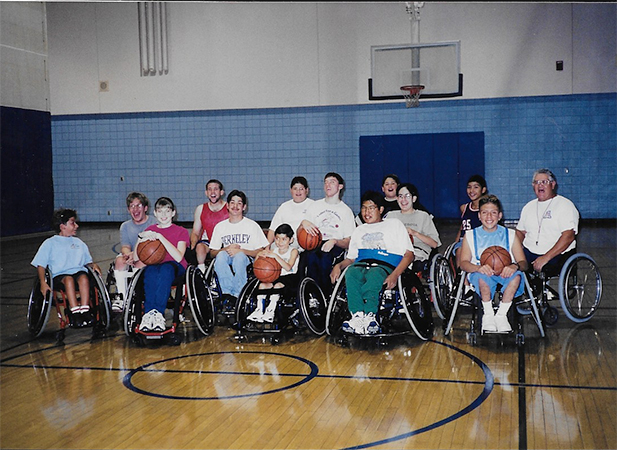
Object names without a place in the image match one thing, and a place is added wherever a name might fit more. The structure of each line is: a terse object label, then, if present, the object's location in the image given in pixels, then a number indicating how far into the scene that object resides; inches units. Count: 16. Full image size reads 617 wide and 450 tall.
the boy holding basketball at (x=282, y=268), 159.8
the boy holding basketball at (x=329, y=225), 174.2
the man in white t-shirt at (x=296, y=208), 191.0
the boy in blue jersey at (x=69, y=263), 158.2
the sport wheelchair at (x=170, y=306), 153.6
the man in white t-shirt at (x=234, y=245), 172.1
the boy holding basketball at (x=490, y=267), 146.9
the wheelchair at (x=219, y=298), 173.8
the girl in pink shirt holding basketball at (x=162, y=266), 154.3
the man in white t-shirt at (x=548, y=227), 165.0
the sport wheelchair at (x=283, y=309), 157.6
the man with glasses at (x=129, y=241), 174.7
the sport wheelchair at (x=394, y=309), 149.9
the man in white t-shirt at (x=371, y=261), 149.6
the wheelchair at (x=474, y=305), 147.9
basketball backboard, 350.3
